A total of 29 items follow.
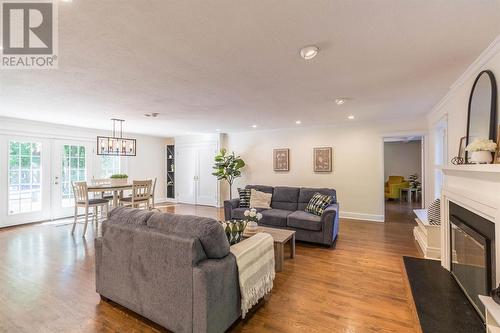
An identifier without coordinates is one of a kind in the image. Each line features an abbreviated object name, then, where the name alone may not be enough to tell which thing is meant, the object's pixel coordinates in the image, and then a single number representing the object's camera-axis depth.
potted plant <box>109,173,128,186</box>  5.16
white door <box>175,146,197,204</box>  7.91
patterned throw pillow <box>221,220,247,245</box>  2.21
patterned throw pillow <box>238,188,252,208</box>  4.94
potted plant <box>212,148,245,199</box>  6.73
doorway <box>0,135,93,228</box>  4.98
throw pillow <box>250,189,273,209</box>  4.89
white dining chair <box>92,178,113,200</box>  5.44
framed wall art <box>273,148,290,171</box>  6.43
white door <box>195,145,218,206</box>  7.51
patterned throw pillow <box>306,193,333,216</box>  4.07
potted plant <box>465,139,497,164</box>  1.92
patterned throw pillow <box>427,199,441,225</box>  3.38
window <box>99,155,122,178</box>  6.63
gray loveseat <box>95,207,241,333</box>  1.64
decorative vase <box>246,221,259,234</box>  3.21
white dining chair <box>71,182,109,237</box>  4.45
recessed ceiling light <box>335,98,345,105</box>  3.59
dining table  4.57
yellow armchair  8.19
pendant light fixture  4.73
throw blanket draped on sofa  1.92
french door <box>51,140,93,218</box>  5.68
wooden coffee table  2.95
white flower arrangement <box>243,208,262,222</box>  3.24
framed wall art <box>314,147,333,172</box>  5.86
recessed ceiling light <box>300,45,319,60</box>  1.99
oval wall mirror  2.10
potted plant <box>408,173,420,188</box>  8.43
